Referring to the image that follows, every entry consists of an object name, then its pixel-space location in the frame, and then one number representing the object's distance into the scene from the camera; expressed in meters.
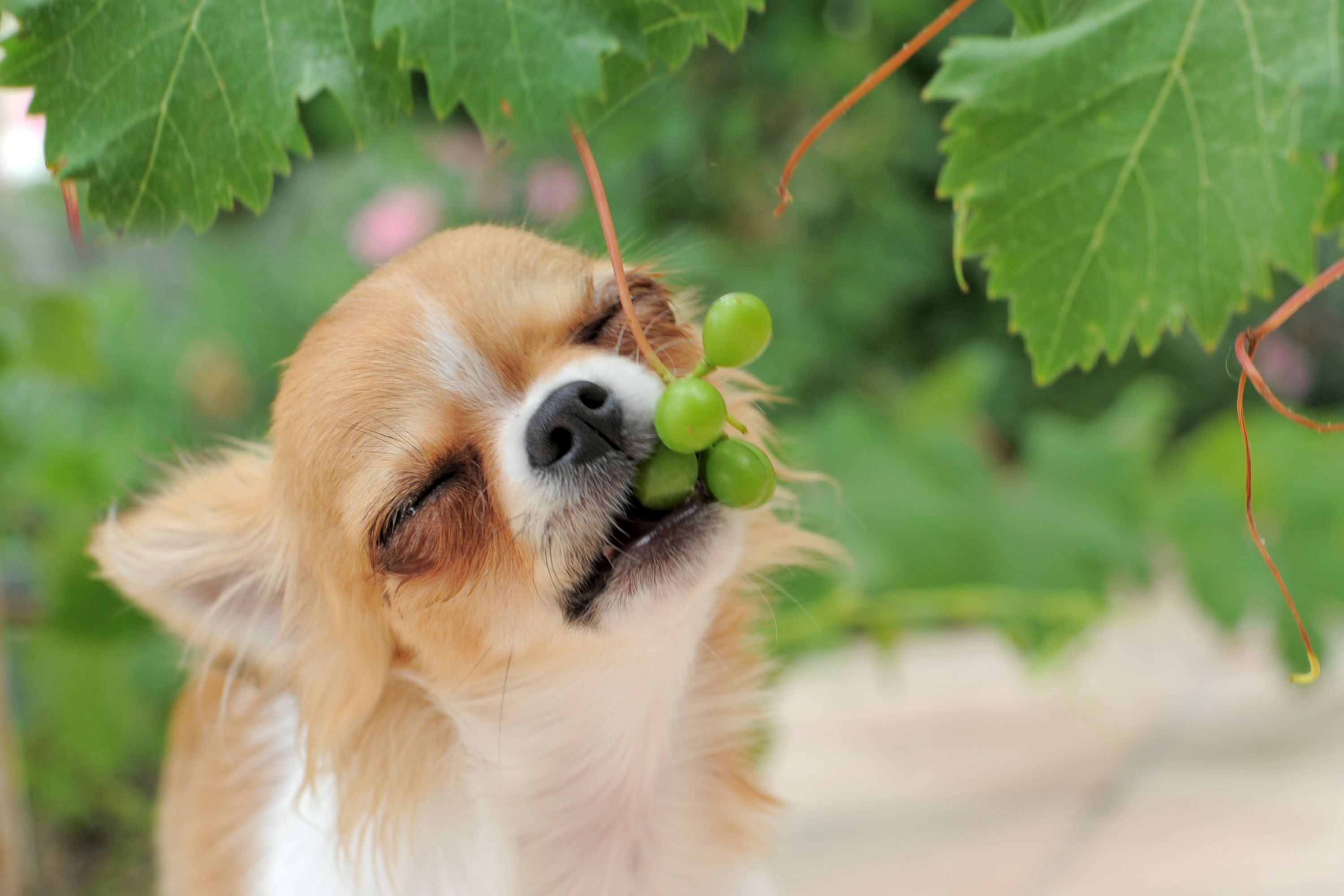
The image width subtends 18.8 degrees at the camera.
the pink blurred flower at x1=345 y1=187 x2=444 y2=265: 1.50
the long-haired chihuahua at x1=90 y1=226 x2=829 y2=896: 0.65
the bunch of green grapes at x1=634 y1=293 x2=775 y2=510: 0.60
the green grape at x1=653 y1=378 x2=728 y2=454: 0.60
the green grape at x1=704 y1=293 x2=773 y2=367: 0.61
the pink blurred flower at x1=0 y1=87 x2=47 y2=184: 1.32
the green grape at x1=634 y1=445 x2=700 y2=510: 0.63
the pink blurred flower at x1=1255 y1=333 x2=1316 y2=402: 1.93
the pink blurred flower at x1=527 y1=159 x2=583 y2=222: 1.46
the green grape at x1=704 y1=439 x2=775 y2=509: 0.61
